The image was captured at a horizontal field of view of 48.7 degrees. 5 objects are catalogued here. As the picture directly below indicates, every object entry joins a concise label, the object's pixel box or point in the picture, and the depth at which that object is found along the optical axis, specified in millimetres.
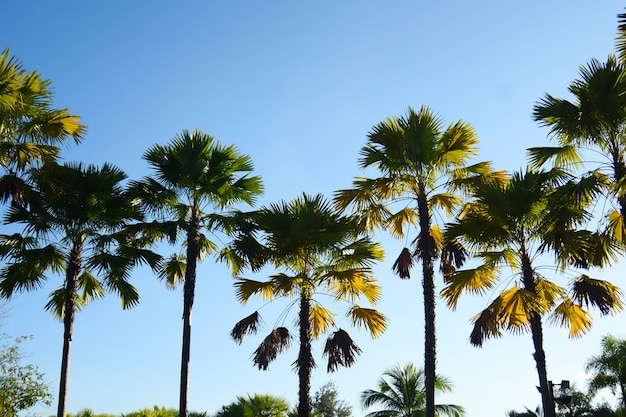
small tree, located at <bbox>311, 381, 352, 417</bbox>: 60938
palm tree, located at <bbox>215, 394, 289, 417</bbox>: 23656
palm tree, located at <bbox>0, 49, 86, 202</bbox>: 15102
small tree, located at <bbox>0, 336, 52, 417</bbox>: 21098
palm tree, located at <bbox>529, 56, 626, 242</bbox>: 13664
